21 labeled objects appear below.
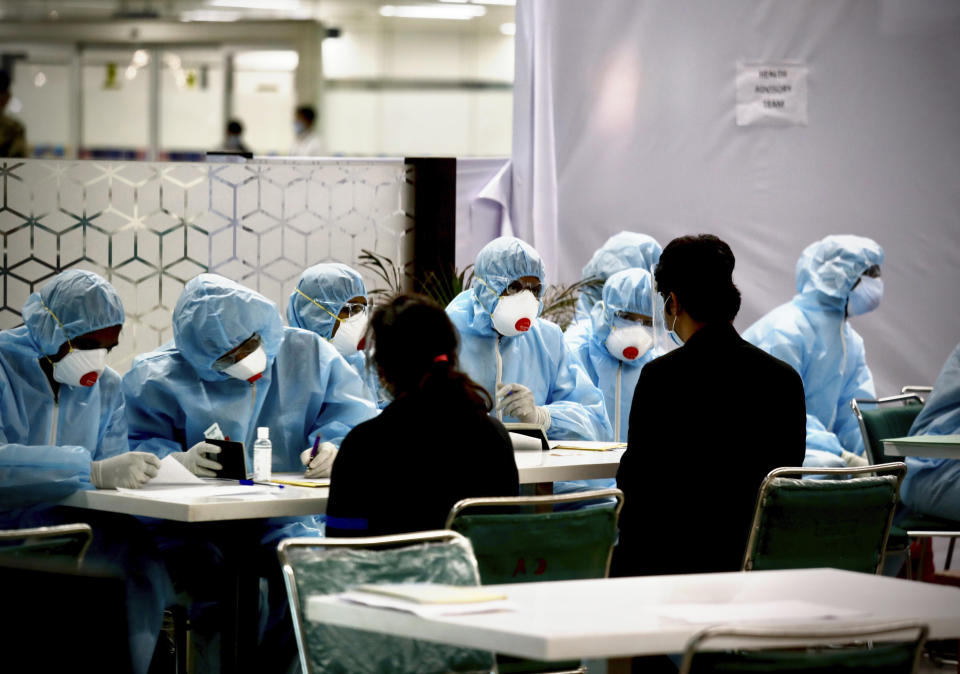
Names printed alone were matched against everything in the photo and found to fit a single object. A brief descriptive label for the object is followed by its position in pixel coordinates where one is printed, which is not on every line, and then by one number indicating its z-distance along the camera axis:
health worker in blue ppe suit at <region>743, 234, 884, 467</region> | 12.20
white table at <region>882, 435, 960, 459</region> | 7.75
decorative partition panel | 9.97
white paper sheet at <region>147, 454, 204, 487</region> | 6.95
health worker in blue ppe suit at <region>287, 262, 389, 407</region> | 9.80
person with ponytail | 5.57
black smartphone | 7.23
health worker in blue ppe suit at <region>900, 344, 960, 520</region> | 9.45
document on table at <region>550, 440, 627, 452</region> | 8.69
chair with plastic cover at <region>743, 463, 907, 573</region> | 6.23
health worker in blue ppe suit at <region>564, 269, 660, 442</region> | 10.76
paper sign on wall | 14.79
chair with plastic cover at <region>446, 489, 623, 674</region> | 5.39
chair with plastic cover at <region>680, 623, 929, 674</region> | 3.55
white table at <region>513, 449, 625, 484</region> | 7.42
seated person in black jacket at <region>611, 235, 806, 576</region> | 6.46
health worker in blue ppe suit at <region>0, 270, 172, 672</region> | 6.84
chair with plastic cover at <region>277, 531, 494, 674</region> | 4.58
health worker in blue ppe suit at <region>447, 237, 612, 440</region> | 9.73
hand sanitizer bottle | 7.31
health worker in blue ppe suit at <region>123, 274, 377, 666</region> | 7.64
